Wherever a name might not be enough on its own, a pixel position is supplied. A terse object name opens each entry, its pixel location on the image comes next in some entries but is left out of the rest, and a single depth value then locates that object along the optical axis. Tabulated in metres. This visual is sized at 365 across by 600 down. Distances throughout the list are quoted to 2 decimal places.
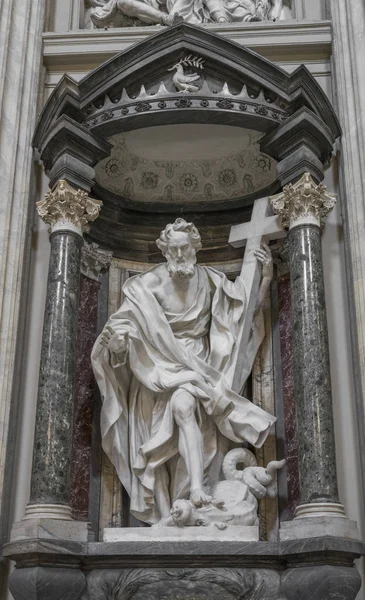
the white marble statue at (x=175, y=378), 6.32
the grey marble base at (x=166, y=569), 5.49
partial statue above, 8.16
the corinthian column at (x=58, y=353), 5.88
